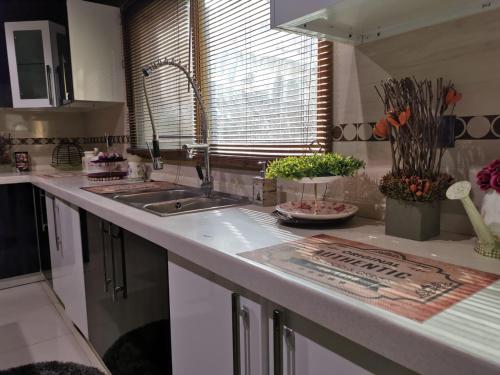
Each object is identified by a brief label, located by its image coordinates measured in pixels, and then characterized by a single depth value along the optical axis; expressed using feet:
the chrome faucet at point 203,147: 5.81
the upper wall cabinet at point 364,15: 3.02
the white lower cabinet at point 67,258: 6.30
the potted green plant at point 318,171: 3.73
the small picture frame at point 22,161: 10.72
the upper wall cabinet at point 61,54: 8.87
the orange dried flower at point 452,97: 3.10
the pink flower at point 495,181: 2.68
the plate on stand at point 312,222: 3.66
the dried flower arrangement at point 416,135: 3.13
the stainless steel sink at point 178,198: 5.44
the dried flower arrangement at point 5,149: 11.03
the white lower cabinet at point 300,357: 2.19
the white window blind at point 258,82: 4.66
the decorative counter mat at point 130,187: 6.61
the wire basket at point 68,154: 11.94
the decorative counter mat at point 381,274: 1.99
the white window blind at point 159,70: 7.41
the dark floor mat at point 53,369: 5.89
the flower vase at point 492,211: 2.71
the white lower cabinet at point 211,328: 2.82
